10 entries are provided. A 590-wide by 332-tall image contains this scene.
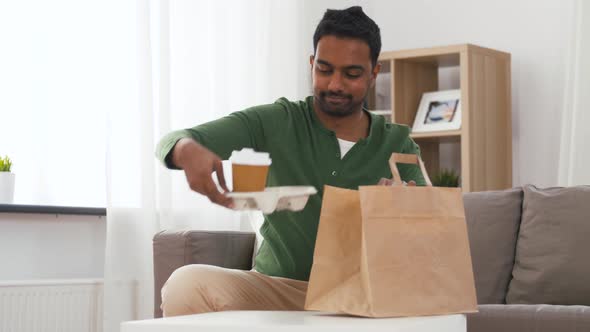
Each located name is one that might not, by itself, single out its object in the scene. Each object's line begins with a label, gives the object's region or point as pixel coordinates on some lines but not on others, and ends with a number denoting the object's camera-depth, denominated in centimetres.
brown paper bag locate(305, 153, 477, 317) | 158
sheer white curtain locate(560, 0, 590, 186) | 378
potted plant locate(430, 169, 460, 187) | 418
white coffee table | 139
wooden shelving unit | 405
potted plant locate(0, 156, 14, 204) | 315
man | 194
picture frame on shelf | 416
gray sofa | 282
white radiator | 304
